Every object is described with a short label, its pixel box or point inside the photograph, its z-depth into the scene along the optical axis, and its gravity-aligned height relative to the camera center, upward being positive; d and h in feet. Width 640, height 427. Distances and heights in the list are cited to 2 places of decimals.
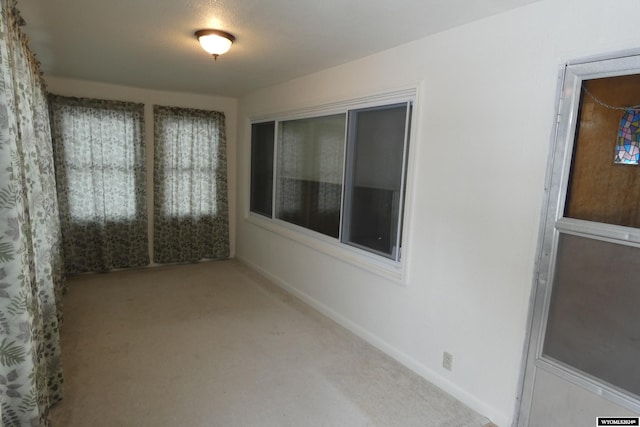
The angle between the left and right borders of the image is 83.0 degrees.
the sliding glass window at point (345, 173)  9.36 -0.10
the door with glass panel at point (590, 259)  5.35 -1.22
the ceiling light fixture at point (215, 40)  8.16 +2.83
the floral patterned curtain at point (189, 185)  15.79 -0.97
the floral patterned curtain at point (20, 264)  4.45 -1.51
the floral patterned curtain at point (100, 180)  13.97 -0.83
